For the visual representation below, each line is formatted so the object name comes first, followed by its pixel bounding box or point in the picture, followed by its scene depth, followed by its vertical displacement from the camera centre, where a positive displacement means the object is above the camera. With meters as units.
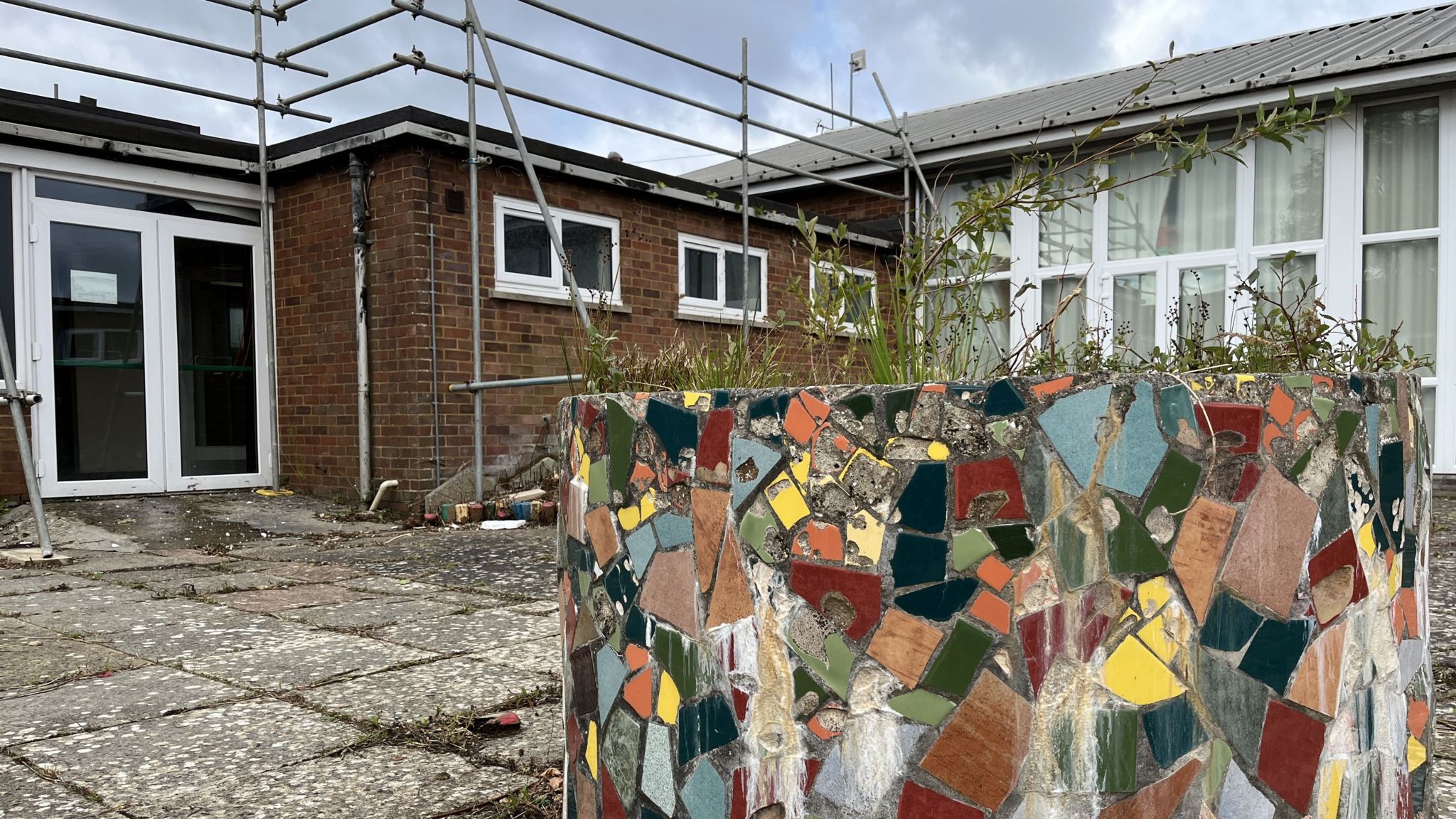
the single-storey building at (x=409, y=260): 7.00 +0.96
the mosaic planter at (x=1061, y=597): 1.33 -0.28
